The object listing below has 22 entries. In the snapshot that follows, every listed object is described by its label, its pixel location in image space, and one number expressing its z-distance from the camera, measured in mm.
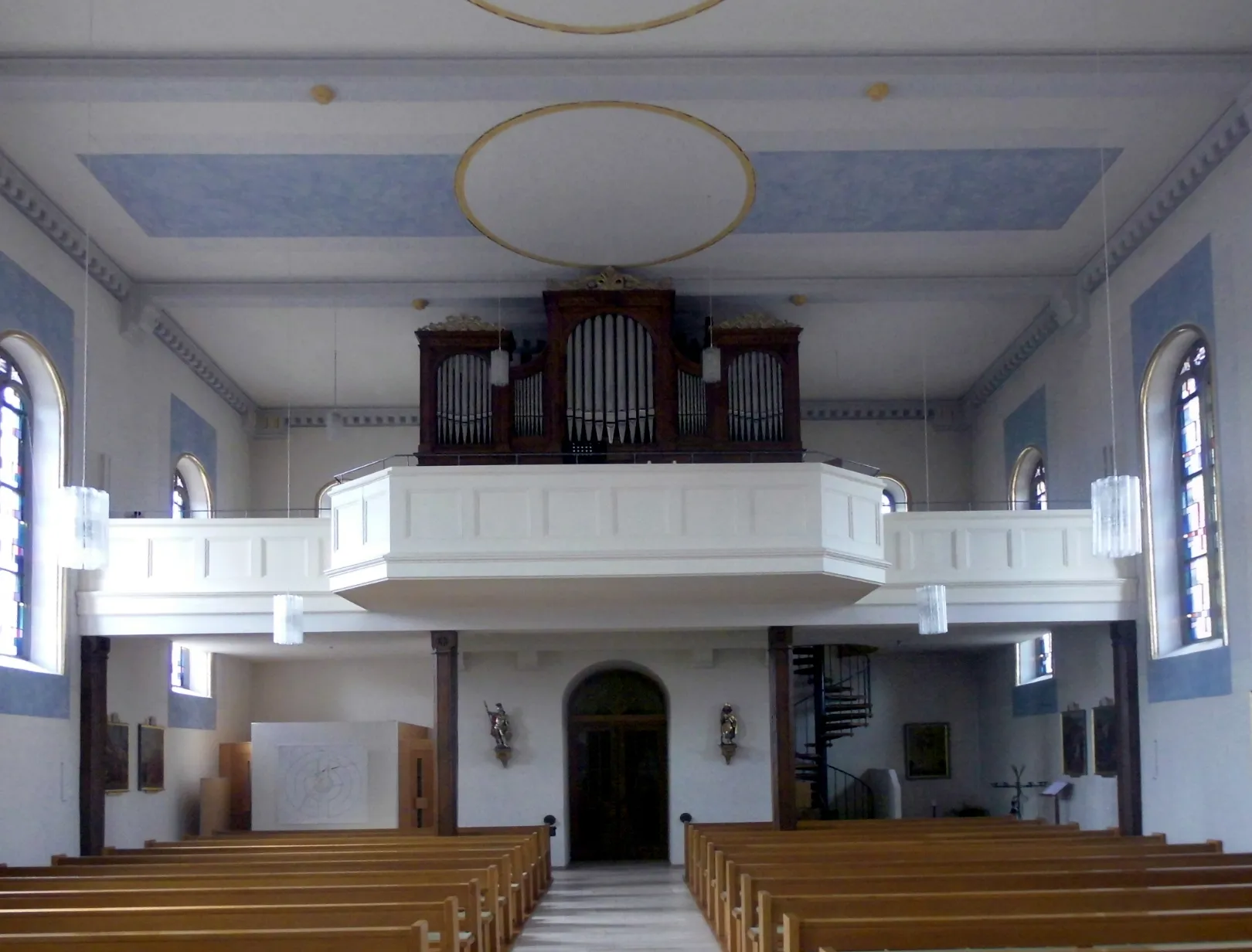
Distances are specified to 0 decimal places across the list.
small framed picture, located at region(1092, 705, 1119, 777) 15969
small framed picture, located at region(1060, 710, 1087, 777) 16953
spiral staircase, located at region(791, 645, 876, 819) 20312
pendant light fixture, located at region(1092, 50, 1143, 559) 10797
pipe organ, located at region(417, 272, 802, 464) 16141
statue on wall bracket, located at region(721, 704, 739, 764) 19609
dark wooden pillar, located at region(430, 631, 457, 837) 15336
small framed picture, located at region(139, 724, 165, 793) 16594
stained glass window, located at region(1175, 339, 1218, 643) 13688
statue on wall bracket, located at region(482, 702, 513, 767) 19656
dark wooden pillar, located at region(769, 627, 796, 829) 15500
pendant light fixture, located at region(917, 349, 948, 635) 14203
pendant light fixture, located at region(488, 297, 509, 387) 16406
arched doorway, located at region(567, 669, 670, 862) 20188
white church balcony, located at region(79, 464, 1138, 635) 13586
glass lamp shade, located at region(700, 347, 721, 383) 16234
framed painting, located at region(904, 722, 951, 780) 21844
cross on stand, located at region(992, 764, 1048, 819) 18925
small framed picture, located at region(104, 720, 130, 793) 15422
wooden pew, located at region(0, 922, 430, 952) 7047
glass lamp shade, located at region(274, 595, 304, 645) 14070
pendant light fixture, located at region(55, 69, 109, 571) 10734
